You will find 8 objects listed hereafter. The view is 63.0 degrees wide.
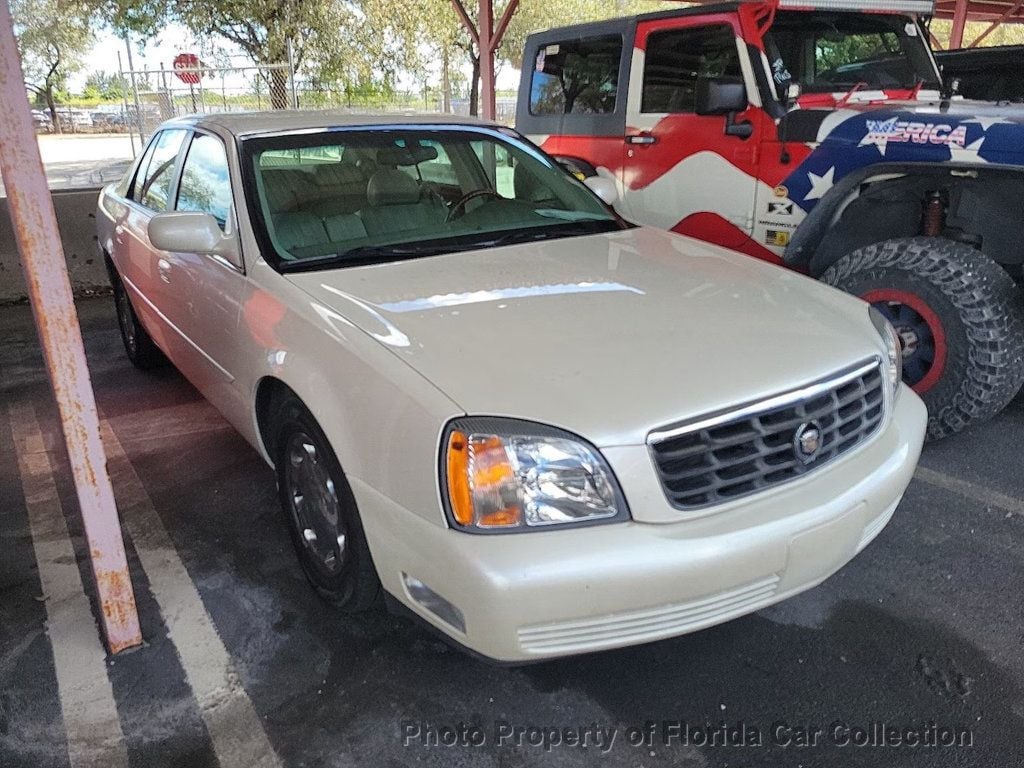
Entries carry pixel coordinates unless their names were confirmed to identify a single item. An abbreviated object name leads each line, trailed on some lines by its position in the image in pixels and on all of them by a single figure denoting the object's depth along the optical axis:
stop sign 12.22
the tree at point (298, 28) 17.66
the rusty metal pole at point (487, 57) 9.69
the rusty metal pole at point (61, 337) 2.04
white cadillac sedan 1.96
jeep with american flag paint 3.73
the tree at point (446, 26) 18.39
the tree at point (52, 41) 20.12
